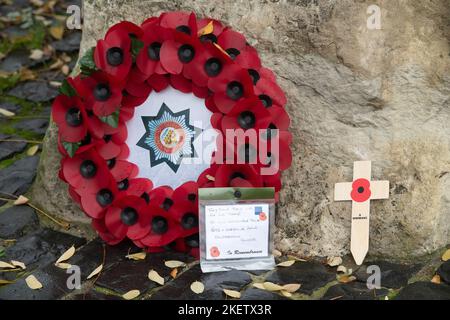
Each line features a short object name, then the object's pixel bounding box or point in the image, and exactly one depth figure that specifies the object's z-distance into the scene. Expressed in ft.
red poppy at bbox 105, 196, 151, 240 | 9.13
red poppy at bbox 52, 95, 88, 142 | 9.07
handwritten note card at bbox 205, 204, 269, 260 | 8.83
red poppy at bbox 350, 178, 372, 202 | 8.95
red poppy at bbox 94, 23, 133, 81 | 8.91
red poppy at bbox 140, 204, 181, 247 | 9.14
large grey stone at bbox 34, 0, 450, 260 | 8.68
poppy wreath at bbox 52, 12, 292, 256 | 8.86
